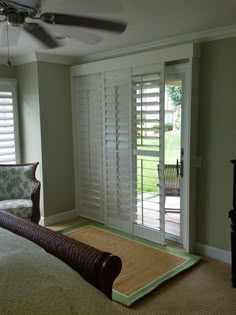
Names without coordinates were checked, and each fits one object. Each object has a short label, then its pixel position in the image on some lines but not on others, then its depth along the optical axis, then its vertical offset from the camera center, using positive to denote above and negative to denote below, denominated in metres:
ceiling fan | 1.82 +0.65
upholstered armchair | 3.85 -0.75
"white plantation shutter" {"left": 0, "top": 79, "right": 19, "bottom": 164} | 4.50 +0.05
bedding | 1.31 -0.72
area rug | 2.87 -1.44
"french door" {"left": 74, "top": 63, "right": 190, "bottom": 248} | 3.68 -0.30
